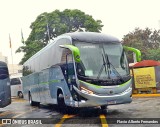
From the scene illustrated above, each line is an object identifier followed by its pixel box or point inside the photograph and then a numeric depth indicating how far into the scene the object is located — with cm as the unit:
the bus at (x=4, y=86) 1584
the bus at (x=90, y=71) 1167
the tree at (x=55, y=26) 4356
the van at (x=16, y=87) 3241
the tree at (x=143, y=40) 4870
